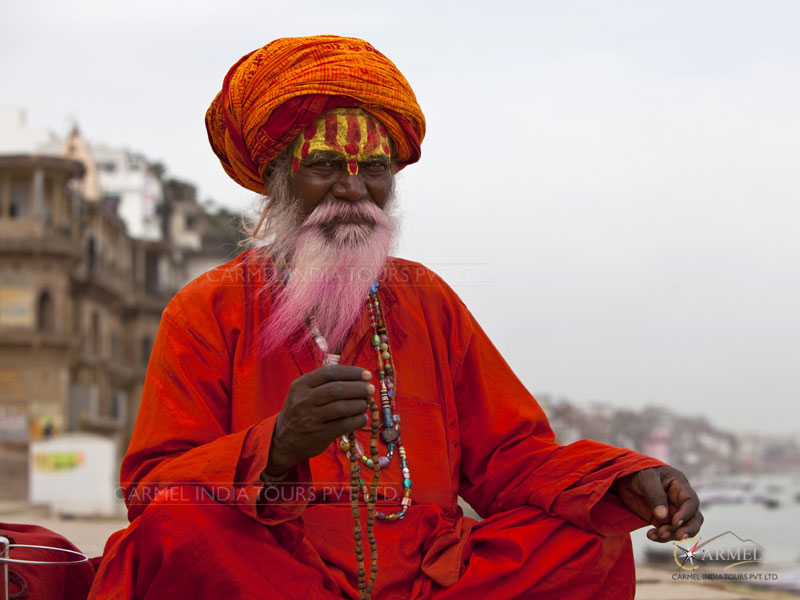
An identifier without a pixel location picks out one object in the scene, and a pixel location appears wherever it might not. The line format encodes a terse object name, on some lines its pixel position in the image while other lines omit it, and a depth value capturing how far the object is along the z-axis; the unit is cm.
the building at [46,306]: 2830
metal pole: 242
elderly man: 227
